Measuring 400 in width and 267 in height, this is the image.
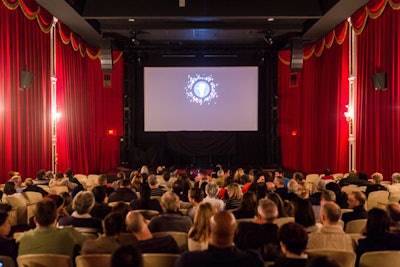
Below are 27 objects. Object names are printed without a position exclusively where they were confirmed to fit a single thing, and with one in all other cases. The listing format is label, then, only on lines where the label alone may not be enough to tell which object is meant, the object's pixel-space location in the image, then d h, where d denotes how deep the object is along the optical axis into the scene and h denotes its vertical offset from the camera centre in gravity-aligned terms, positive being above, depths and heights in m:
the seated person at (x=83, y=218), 4.22 -0.93
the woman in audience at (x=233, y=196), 6.07 -1.05
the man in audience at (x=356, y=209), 5.04 -1.00
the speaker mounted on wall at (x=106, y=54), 14.09 +2.18
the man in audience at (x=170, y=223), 4.27 -0.98
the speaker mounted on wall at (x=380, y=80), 10.38 +0.96
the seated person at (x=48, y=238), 3.50 -0.93
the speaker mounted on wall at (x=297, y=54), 14.04 +2.13
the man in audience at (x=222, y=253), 2.58 -0.78
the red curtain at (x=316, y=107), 13.66 +0.50
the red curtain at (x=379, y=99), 10.11 +0.55
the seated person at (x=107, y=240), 3.39 -0.92
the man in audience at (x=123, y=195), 6.35 -1.06
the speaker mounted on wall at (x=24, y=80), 10.12 +0.97
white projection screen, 17.69 +0.92
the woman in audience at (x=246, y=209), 4.96 -0.99
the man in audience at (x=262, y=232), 3.74 -0.95
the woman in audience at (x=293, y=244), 2.79 -0.78
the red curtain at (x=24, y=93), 9.62 +0.70
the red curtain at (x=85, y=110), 13.53 +0.42
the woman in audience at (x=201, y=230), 3.66 -0.90
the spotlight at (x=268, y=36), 14.00 +2.71
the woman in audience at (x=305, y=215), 4.13 -0.88
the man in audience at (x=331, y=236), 3.72 -0.97
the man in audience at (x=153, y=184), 7.10 -1.04
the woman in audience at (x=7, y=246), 3.48 -0.98
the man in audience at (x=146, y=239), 3.34 -0.91
